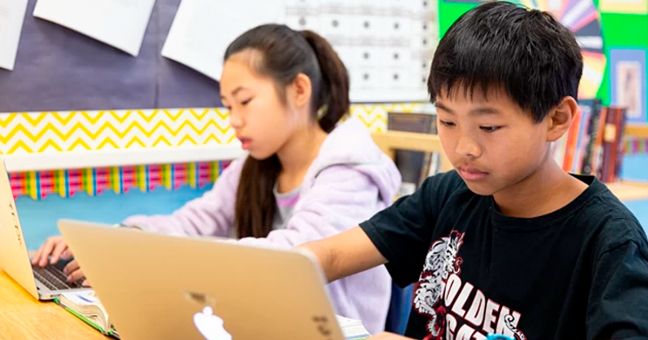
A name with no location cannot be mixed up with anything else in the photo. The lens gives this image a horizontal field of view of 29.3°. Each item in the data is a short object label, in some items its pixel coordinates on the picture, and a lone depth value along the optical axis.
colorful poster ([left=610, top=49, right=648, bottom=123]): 2.82
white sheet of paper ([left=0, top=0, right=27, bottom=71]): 2.11
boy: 1.50
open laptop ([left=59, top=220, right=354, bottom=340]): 1.06
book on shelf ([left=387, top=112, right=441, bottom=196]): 2.31
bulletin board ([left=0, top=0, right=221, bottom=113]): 2.14
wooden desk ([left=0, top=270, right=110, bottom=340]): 1.60
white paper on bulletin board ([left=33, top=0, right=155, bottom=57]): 2.14
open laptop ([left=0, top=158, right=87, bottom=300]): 1.71
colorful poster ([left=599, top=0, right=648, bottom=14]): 2.80
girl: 1.93
